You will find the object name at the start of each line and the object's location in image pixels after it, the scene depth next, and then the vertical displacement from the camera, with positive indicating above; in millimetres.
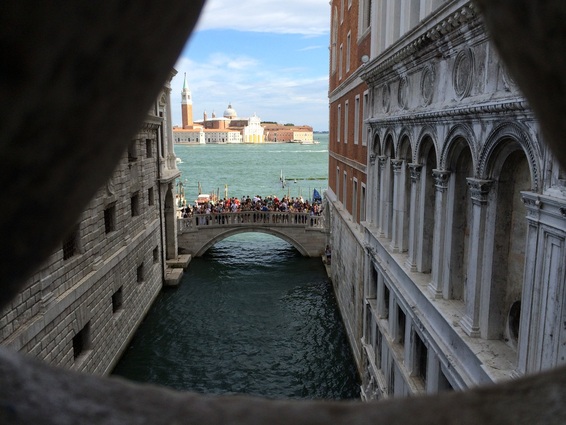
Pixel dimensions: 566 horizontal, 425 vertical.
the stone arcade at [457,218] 5316 -1152
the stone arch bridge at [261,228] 29422 -5397
